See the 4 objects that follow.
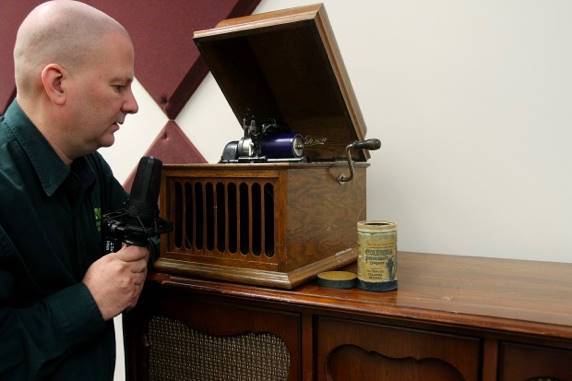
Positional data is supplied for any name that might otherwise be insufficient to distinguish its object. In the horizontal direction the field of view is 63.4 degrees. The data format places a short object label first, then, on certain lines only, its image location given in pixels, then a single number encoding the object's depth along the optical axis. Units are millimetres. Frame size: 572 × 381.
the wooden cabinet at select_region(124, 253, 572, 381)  660
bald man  754
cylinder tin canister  796
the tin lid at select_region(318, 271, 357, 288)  829
